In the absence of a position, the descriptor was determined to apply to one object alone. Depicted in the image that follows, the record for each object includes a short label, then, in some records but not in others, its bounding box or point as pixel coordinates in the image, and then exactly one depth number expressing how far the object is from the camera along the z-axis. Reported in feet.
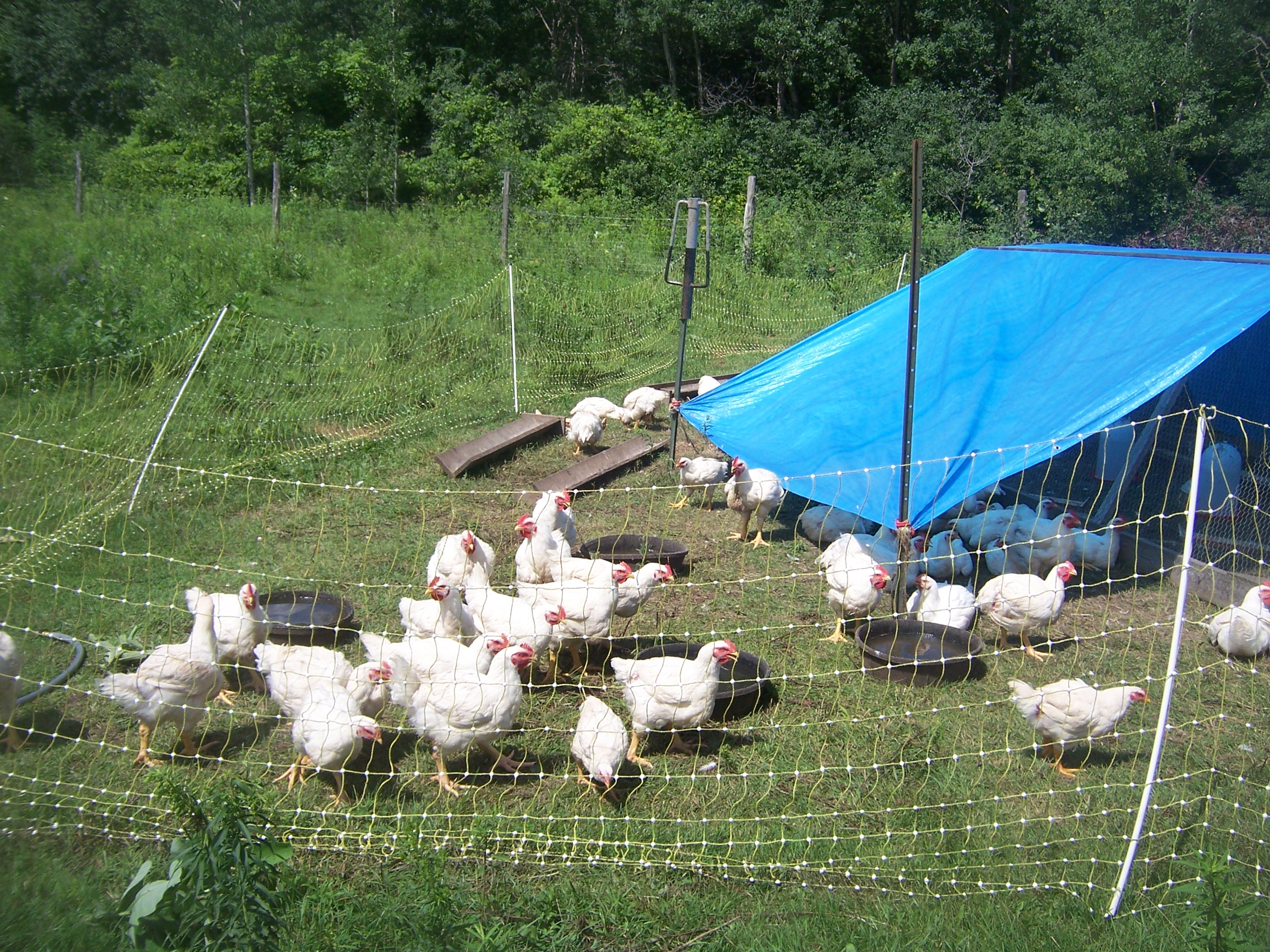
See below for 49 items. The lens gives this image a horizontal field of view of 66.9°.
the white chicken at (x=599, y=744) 12.39
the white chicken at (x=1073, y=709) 13.33
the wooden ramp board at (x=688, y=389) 31.30
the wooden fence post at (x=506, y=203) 40.96
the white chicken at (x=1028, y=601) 16.42
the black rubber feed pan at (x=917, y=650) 15.62
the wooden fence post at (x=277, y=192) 49.99
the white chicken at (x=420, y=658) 13.38
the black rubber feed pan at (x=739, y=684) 14.55
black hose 13.76
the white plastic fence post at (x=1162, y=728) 10.64
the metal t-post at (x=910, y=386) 14.87
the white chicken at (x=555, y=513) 17.95
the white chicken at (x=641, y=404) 29.25
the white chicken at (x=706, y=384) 29.58
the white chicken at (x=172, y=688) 12.86
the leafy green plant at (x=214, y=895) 8.89
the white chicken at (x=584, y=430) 26.43
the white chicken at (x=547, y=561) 16.57
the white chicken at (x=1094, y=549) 19.58
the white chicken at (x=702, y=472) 23.30
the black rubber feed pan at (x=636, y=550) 19.31
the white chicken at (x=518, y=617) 14.82
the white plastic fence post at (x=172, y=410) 19.61
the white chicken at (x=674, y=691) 13.41
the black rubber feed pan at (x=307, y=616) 15.83
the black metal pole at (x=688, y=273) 23.65
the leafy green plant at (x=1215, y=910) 9.05
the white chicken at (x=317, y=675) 13.33
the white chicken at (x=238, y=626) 14.80
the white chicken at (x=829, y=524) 20.59
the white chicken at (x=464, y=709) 12.69
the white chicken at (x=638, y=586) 15.99
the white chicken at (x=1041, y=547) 19.12
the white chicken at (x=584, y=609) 15.16
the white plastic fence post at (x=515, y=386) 29.53
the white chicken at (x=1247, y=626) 16.42
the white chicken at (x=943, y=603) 16.89
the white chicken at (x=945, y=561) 19.12
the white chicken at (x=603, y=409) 27.89
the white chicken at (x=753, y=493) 20.94
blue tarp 18.61
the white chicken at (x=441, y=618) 15.05
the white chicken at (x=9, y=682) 13.24
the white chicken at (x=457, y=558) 16.71
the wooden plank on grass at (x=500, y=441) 24.62
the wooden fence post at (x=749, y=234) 47.78
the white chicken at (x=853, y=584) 16.79
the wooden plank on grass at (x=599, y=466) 23.90
